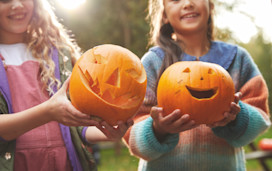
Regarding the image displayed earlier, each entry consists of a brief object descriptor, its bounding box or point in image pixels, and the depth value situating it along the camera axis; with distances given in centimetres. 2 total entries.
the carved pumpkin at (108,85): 178
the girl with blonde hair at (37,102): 193
